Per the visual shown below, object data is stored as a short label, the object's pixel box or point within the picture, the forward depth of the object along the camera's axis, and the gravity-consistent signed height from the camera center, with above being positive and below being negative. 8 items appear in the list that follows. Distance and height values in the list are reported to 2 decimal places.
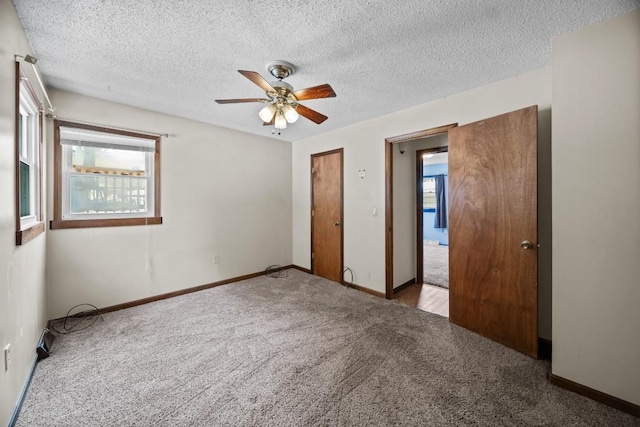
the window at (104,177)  2.61 +0.41
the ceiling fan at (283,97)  1.91 +0.93
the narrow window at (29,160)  1.62 +0.42
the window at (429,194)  7.34 +0.54
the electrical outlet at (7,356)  1.32 -0.78
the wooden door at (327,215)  3.86 -0.05
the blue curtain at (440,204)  6.95 +0.22
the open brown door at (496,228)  2.00 -0.15
